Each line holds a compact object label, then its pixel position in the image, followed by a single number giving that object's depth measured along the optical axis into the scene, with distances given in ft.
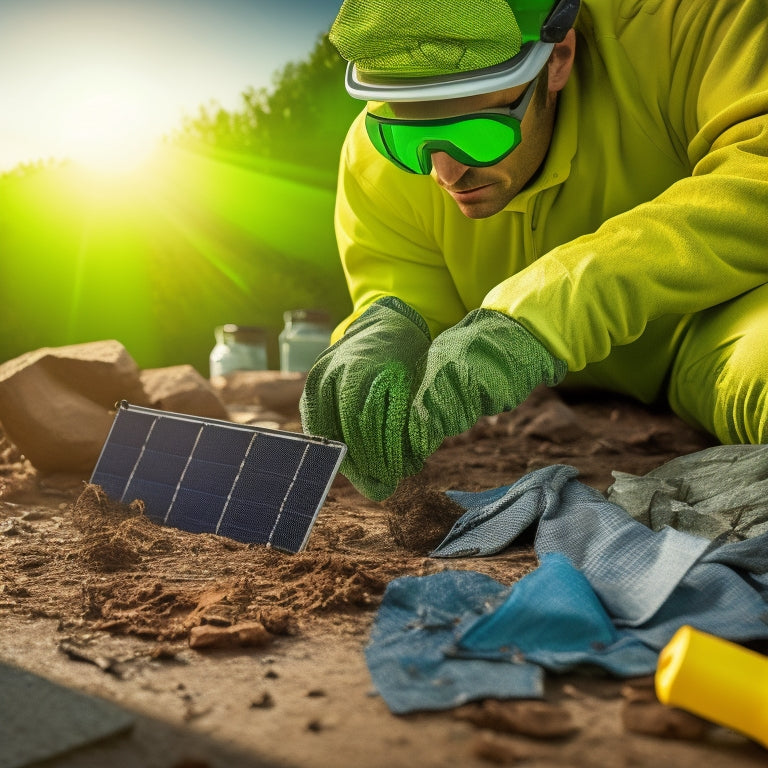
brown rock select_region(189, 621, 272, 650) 1.98
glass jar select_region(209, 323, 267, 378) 16.19
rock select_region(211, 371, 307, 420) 5.89
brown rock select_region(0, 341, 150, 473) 3.93
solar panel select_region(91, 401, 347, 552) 2.66
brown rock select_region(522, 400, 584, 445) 4.67
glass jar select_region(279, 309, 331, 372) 16.13
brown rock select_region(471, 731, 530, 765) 1.54
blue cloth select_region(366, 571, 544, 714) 1.71
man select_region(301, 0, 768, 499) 2.51
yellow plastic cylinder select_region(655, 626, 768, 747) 1.57
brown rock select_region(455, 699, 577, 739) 1.61
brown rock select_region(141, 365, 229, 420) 4.50
